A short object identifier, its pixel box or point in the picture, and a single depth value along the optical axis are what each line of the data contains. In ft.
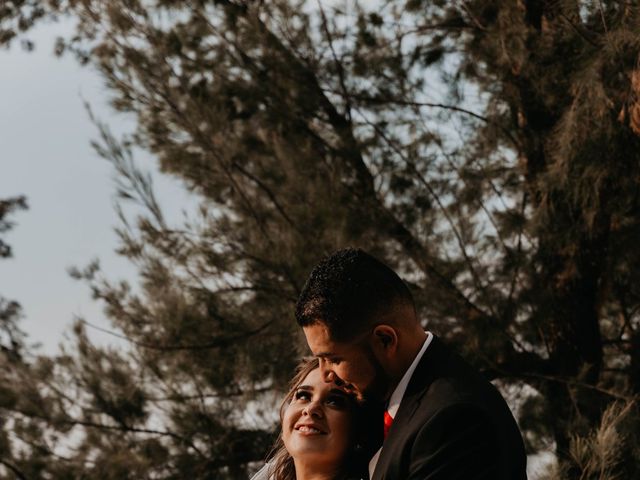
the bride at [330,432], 10.62
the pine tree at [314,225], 23.26
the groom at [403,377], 7.95
